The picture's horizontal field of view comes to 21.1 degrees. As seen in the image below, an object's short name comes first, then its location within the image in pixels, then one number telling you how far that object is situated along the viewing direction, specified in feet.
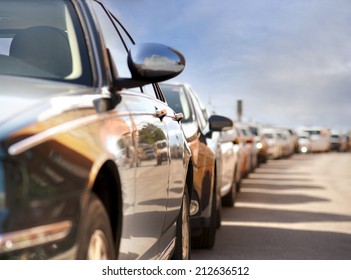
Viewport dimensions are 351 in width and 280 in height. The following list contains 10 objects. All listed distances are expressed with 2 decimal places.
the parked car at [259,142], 113.57
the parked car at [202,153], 27.50
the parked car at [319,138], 230.48
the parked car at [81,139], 8.64
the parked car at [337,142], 259.39
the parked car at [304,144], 221.50
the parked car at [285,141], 168.64
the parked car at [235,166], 44.16
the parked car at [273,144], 144.09
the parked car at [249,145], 75.98
